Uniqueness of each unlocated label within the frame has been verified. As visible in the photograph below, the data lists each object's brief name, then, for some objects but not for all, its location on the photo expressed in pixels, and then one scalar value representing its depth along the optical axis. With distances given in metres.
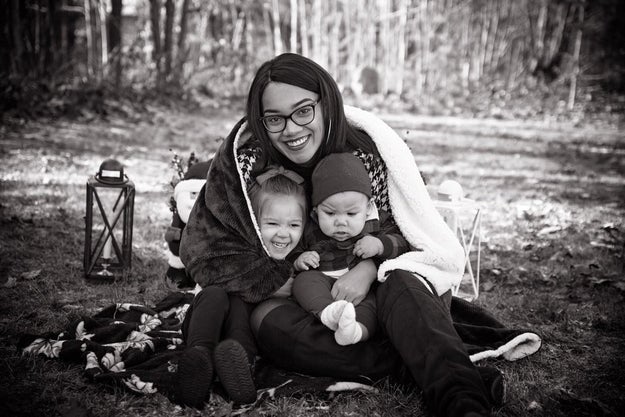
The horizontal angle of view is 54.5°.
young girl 2.11
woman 2.23
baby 2.42
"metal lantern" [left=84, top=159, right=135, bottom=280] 3.39
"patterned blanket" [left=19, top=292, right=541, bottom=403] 2.31
